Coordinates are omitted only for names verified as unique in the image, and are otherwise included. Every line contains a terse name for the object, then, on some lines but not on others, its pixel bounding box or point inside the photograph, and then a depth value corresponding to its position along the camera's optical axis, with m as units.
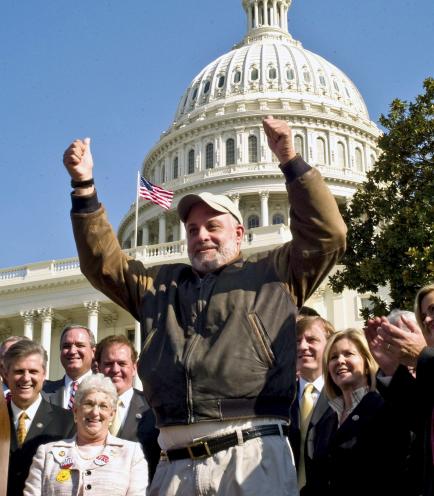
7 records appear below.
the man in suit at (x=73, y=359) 7.68
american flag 40.47
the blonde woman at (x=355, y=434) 5.03
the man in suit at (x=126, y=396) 6.36
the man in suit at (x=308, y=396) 5.59
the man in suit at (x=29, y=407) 6.00
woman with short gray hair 5.14
